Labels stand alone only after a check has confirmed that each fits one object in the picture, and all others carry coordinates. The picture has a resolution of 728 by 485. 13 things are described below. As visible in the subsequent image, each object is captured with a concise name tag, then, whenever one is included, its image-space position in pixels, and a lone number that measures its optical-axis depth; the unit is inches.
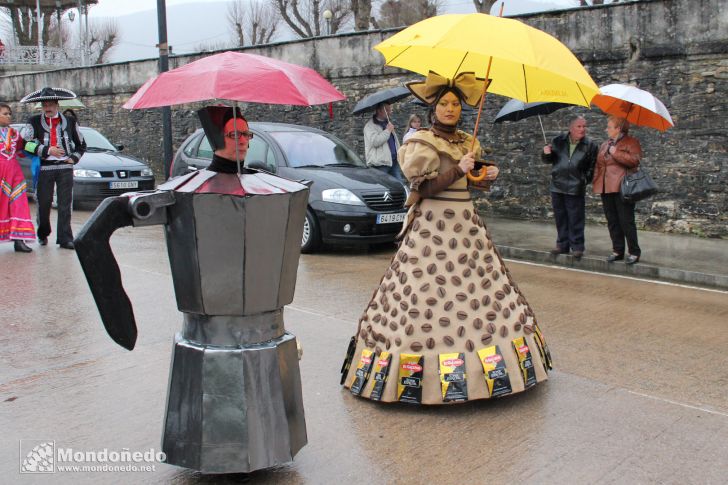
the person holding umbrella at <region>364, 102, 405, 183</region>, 469.4
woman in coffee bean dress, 183.2
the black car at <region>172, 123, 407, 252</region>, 403.9
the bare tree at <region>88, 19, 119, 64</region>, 2386.6
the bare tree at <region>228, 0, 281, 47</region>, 2159.2
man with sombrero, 395.9
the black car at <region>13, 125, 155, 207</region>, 576.7
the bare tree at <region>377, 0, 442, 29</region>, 1820.9
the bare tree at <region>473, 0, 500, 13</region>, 1165.1
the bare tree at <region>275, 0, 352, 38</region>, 1657.2
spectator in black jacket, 385.7
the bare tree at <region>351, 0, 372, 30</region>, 1141.7
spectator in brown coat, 366.9
